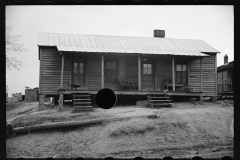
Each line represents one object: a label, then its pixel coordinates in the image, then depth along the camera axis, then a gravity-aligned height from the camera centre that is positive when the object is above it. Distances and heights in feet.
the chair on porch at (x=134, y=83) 54.36 -0.33
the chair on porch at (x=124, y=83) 53.63 -0.43
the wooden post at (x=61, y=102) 42.91 -3.59
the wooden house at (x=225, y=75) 74.15 +2.14
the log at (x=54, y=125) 31.35 -5.73
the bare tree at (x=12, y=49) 27.35 +4.57
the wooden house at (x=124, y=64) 50.72 +3.87
